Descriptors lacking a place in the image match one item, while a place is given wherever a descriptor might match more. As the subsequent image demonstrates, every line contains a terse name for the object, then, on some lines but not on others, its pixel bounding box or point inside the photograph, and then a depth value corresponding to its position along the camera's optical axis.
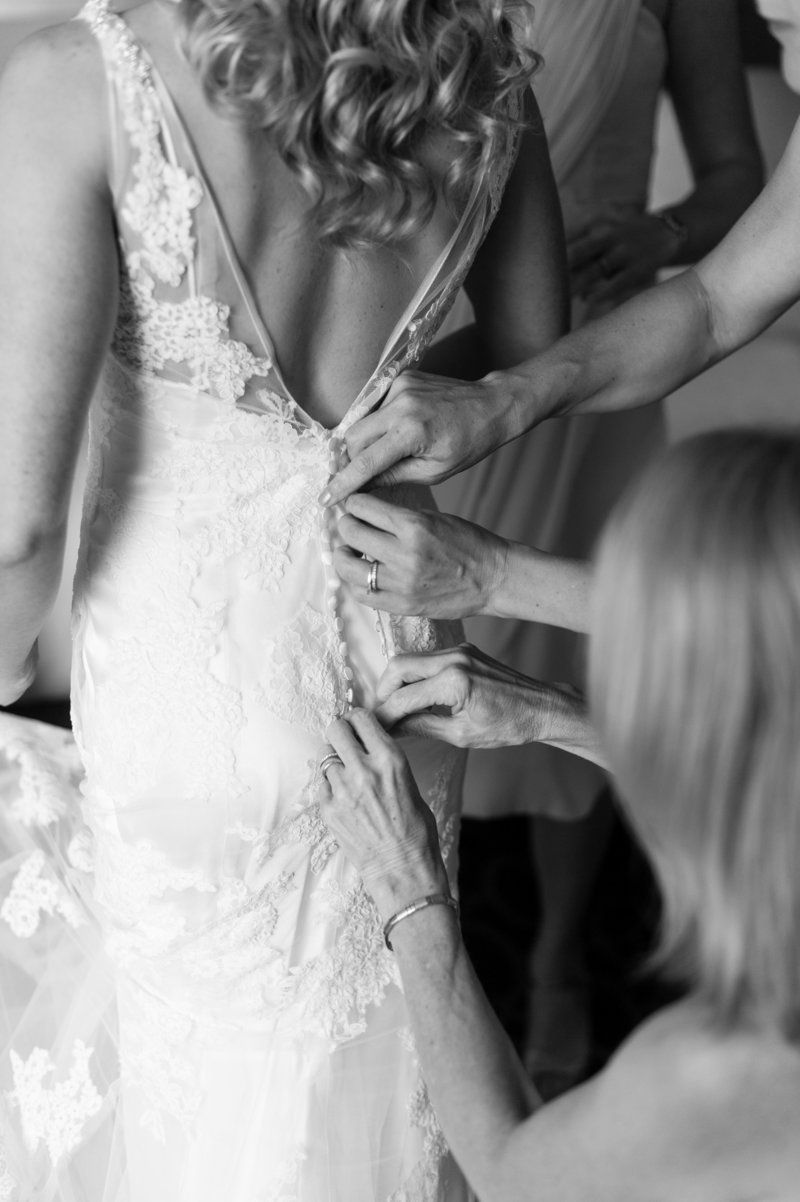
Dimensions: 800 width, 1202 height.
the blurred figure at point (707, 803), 0.82
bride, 0.96
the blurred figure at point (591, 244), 2.06
